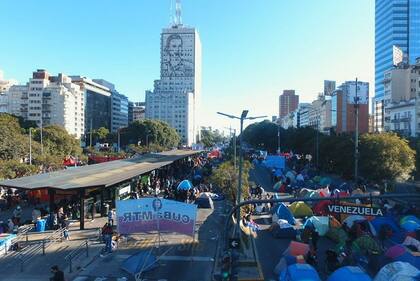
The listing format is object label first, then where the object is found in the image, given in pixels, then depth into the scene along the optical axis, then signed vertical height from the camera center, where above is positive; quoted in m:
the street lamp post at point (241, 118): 21.25 +1.03
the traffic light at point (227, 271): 11.38 -3.20
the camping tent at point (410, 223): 27.03 -4.91
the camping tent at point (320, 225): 27.83 -5.06
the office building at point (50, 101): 156.38 +12.08
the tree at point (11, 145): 64.94 -1.18
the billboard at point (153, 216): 20.41 -3.40
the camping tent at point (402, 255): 20.00 -4.99
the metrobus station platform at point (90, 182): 26.55 -2.68
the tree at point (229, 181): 35.00 -3.27
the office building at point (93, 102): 181.88 +13.95
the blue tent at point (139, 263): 19.59 -5.27
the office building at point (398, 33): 140.12 +31.84
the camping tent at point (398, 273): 16.51 -4.74
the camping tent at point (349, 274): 16.83 -4.88
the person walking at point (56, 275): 16.69 -4.87
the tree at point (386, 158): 43.22 -1.71
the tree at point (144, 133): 140.62 +1.30
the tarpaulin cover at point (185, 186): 40.38 -4.11
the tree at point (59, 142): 83.44 -0.96
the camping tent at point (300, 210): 33.91 -5.13
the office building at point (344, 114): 145.62 +8.02
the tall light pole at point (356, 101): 40.54 +3.29
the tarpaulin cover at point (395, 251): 20.51 -4.89
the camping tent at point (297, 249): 21.38 -5.02
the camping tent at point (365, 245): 22.76 -5.15
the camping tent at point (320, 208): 32.12 -4.86
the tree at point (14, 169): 43.59 -3.20
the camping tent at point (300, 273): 17.24 -4.97
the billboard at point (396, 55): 128.88 +23.08
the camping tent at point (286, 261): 19.58 -5.12
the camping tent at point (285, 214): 30.57 -4.89
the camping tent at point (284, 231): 27.74 -5.42
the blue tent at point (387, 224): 26.75 -4.95
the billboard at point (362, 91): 50.63 +5.37
